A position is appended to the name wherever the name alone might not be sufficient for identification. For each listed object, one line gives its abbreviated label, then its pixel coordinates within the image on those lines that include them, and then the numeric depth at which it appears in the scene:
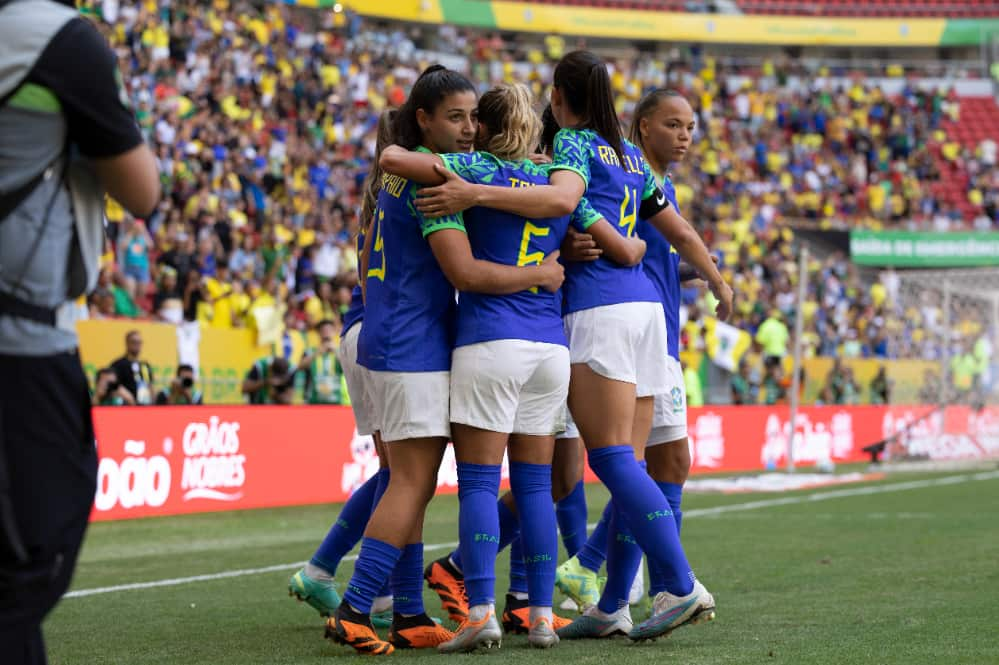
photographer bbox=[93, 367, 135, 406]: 12.62
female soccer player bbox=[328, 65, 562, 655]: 5.09
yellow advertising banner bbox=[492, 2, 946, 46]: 41.03
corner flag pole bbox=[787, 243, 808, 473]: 17.42
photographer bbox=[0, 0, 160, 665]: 2.76
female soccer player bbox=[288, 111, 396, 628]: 5.91
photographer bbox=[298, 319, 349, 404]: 15.13
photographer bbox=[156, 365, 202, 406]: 13.32
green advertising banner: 33.44
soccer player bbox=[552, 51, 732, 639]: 5.24
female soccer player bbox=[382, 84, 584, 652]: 5.07
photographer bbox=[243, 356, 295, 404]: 14.55
